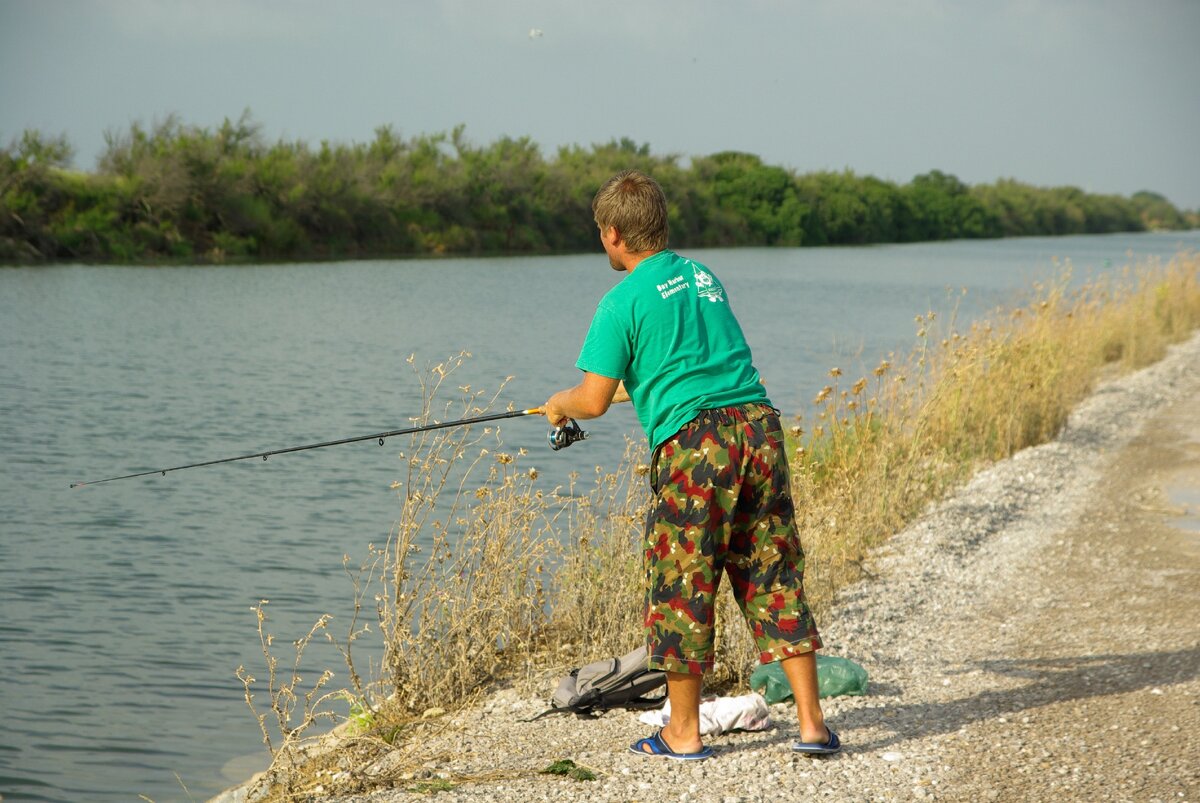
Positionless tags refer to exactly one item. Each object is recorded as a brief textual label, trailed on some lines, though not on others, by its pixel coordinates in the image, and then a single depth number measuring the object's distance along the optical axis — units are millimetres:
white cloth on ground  9445
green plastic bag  10344
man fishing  8023
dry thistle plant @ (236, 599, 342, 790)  8914
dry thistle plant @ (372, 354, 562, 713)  10937
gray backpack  10172
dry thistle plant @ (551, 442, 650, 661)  11898
